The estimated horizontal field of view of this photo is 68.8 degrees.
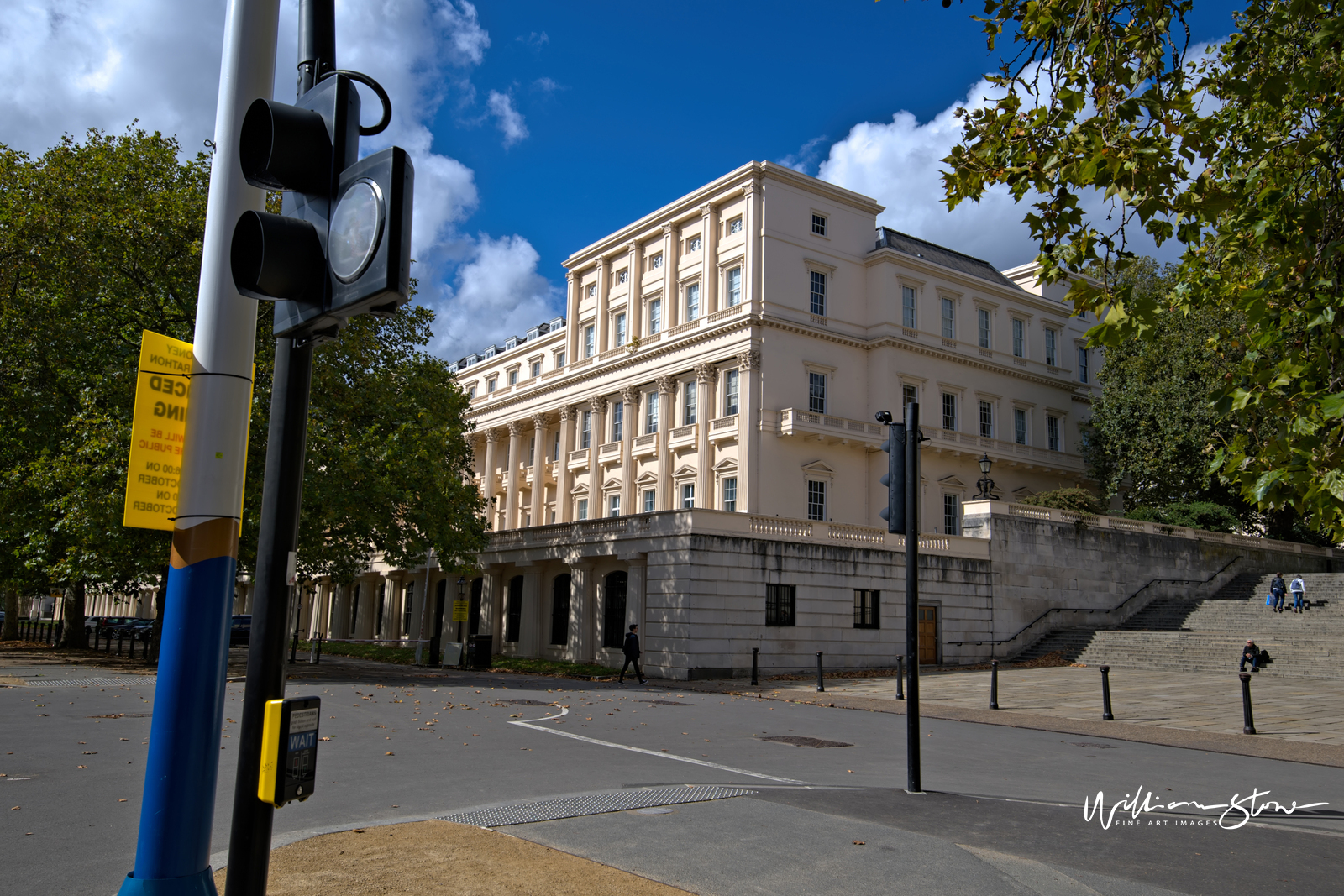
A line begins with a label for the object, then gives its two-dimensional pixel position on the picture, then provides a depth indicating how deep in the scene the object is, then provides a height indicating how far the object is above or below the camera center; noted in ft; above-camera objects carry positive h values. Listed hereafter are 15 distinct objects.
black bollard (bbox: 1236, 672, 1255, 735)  54.70 -4.81
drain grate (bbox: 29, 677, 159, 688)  68.08 -6.39
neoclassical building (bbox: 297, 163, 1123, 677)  107.45 +30.44
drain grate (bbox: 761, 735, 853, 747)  46.42 -6.11
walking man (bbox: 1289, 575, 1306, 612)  119.03 +4.00
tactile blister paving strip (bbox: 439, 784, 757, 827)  24.53 -5.29
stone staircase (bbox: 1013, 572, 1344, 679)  99.55 -1.34
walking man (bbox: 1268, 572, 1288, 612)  120.06 +4.40
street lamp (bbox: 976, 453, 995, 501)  120.78 +17.37
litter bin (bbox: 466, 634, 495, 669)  113.70 -5.48
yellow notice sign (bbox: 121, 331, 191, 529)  12.87 +2.11
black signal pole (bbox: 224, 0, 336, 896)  11.09 +0.01
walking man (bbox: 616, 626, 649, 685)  93.97 -3.81
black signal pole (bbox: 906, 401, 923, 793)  30.60 +0.62
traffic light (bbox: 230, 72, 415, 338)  10.71 +4.24
